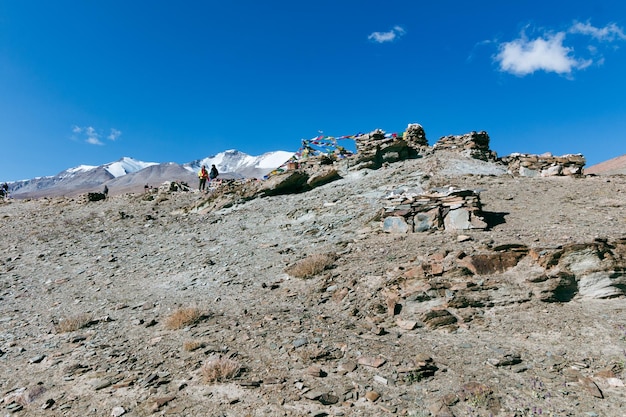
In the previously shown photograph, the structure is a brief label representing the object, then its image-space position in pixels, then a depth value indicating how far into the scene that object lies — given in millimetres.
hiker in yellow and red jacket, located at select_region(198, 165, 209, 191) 32219
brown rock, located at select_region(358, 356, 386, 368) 6453
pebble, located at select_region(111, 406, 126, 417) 5523
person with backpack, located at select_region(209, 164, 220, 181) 34469
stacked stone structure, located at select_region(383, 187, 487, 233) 12672
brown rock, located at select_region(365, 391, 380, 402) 5523
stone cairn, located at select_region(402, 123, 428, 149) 32978
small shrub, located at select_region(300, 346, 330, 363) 6859
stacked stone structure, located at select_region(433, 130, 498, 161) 28781
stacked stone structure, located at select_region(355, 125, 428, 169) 28484
